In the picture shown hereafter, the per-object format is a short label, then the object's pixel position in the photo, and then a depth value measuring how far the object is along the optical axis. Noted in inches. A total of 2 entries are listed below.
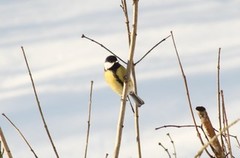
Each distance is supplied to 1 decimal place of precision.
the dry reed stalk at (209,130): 194.1
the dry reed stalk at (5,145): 177.8
